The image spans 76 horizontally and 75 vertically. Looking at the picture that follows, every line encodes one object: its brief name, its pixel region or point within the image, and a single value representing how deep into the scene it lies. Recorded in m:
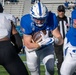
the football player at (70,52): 7.31
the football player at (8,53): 6.27
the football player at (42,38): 7.33
